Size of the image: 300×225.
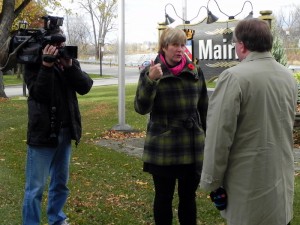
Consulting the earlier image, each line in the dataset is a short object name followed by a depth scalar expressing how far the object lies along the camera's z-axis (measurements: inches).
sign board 322.3
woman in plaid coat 145.0
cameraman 145.1
